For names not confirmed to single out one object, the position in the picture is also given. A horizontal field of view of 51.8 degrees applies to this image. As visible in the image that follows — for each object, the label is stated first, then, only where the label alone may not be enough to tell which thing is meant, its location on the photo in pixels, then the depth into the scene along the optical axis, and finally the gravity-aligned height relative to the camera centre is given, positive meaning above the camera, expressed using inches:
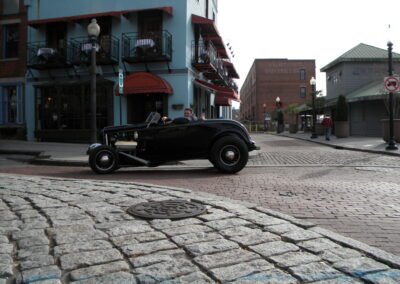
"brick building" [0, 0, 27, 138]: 881.5 +142.9
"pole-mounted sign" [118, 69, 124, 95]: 538.0 +65.8
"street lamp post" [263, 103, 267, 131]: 2207.9 +80.1
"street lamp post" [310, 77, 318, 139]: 1081.4 +81.2
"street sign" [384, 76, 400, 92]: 628.4 +73.7
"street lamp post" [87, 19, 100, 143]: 520.4 +69.4
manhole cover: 182.2 -36.2
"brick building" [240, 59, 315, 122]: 2810.0 +345.3
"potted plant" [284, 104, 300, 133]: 1648.6 +90.6
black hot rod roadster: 369.4 -11.7
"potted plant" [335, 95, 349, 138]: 1051.9 +31.3
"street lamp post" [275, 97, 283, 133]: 1766.1 +47.8
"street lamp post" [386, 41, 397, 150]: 640.1 +11.9
